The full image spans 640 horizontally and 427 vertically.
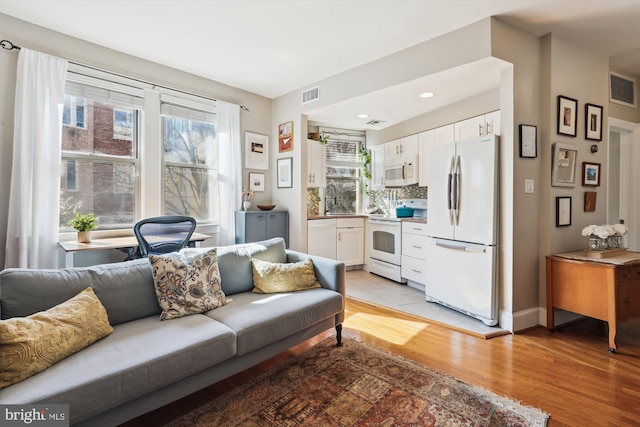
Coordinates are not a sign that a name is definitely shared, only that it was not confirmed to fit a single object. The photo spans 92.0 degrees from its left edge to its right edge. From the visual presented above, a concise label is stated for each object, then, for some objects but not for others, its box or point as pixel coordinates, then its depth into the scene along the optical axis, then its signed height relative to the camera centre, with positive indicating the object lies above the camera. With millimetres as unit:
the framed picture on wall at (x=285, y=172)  4449 +594
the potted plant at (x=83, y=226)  2887 -132
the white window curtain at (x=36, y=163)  2668 +437
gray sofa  1261 -669
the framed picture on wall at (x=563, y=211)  2930 +25
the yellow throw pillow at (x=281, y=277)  2438 -518
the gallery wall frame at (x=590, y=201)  3130 +131
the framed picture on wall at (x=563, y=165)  2885 +464
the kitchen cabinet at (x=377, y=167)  5102 +776
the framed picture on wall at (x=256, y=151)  4438 +908
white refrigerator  2848 -140
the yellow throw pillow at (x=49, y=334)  1233 -552
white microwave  4465 +592
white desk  2633 -299
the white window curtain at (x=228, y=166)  4113 +620
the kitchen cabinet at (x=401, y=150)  4492 +958
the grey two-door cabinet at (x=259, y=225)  4121 -170
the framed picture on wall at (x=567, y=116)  2912 +940
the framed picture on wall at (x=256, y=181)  4500 +462
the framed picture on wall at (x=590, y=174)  3082 +398
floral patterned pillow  1946 -479
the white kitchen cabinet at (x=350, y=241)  4915 -449
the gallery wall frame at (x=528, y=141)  2785 +667
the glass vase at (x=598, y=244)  2793 -275
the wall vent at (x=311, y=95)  4023 +1570
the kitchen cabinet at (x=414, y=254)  3912 -537
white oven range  4340 -496
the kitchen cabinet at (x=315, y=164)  4754 +764
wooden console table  2443 -619
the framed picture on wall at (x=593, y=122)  3104 +935
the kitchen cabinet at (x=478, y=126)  3436 +1021
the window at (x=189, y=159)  3768 +683
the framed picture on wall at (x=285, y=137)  4422 +1107
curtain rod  2664 +1462
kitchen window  5355 +758
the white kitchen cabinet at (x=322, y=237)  4652 -380
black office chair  2662 -191
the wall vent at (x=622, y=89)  3680 +1511
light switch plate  2846 +256
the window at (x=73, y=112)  3072 +1009
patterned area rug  1645 -1097
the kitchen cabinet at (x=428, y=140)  3992 +980
